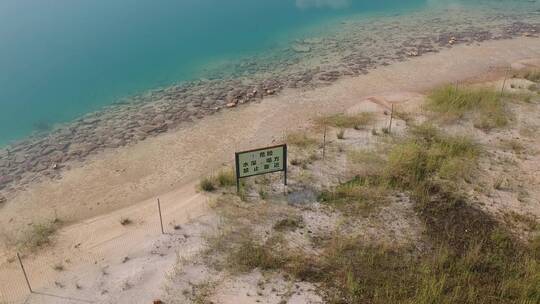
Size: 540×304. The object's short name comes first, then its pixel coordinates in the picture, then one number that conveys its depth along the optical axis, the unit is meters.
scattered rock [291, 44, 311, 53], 21.24
